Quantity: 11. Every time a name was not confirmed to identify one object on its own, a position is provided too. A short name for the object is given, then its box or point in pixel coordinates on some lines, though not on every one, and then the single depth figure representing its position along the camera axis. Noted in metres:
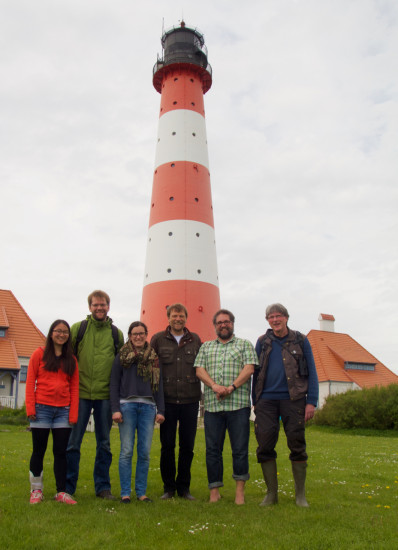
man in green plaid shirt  5.77
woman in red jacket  5.45
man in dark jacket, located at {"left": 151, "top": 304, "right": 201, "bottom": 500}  6.03
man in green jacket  5.82
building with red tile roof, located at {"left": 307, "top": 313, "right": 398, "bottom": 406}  27.33
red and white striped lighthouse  20.92
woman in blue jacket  5.68
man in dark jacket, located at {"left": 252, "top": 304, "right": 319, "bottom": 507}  5.61
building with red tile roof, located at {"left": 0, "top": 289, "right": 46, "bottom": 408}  22.75
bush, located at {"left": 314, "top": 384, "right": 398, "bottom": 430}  18.66
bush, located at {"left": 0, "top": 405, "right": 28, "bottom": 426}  17.52
